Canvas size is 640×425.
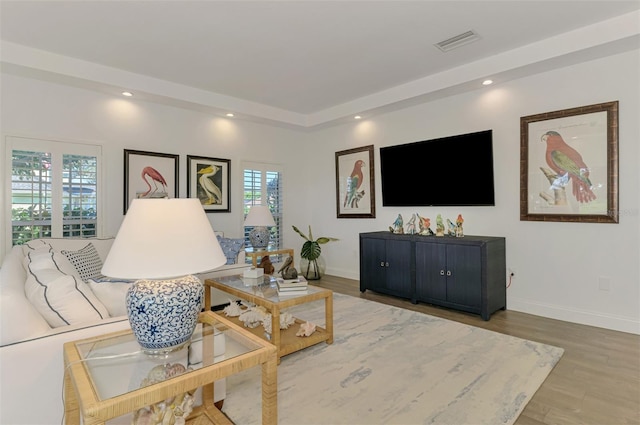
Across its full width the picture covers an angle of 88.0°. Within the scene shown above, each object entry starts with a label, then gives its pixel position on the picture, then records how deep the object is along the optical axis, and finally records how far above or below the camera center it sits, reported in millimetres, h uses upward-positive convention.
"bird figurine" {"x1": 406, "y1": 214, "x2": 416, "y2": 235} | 4367 -173
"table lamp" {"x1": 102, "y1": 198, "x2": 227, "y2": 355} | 1386 -217
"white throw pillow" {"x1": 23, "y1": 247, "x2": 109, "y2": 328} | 1702 -449
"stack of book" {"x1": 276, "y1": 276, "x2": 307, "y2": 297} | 2828 -645
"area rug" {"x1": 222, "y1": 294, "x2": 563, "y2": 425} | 1898 -1131
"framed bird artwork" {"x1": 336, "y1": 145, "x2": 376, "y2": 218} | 5281 +491
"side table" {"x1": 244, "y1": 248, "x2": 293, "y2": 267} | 4668 -581
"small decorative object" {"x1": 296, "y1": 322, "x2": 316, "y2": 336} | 2803 -999
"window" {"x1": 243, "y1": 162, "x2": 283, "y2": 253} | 5383 +386
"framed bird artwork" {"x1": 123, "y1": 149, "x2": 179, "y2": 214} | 4184 +499
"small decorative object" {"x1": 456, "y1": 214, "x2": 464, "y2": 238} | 3865 -163
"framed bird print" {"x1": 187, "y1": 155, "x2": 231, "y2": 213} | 4754 +464
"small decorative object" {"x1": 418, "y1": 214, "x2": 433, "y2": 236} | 4152 -176
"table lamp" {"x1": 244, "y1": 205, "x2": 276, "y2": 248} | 4434 -55
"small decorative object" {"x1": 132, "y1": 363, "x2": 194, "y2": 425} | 1359 -907
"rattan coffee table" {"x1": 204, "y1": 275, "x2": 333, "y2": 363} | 2551 -729
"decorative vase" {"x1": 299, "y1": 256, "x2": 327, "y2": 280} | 5695 -986
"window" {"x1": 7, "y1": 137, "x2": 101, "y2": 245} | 3500 +267
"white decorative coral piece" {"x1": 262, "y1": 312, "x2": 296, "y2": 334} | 2862 -978
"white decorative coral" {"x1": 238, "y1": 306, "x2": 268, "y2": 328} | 2998 -950
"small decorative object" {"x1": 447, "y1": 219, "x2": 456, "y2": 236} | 4012 -188
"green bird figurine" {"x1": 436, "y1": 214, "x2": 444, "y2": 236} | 4059 -171
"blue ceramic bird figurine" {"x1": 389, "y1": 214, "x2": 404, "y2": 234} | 4523 -191
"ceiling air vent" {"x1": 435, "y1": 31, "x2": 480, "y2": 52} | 3117 +1675
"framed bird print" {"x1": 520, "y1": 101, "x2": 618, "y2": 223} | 3150 +491
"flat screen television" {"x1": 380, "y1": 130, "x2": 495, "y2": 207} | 3990 +548
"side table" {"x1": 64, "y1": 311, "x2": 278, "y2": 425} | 1170 -650
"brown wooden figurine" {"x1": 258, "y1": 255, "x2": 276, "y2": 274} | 4395 -698
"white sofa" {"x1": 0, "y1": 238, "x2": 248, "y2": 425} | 1369 -628
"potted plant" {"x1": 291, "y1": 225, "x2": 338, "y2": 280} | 5574 -721
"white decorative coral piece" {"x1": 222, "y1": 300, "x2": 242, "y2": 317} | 3239 -968
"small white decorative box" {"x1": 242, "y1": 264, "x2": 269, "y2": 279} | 3270 -596
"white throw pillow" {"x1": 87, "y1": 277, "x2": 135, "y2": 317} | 1943 -485
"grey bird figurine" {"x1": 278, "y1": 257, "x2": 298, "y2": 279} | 3107 -561
